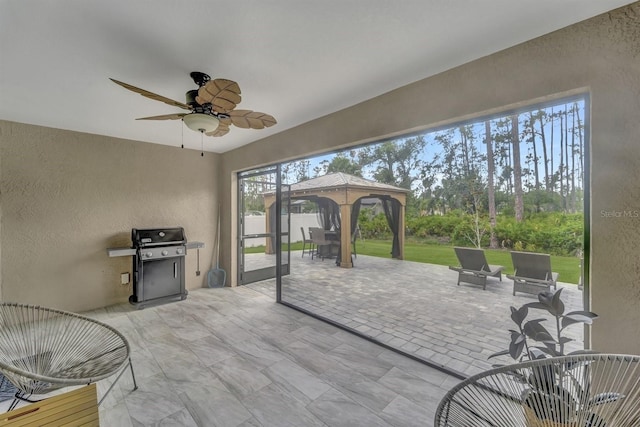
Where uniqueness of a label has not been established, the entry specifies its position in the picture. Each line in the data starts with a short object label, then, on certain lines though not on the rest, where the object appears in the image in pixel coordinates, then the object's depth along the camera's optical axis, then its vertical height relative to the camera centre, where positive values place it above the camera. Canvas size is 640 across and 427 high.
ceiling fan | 1.73 +0.84
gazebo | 4.58 +0.30
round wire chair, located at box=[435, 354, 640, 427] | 1.05 -0.80
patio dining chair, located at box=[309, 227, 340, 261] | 6.33 -0.69
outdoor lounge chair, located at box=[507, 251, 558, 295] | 2.74 -0.65
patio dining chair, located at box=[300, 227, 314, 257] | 6.30 -0.72
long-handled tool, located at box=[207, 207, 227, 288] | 4.91 -1.19
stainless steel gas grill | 3.83 -0.77
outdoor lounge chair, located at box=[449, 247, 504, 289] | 3.44 -0.73
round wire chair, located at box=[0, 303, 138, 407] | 1.60 -1.00
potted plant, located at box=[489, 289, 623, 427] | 1.06 -0.76
